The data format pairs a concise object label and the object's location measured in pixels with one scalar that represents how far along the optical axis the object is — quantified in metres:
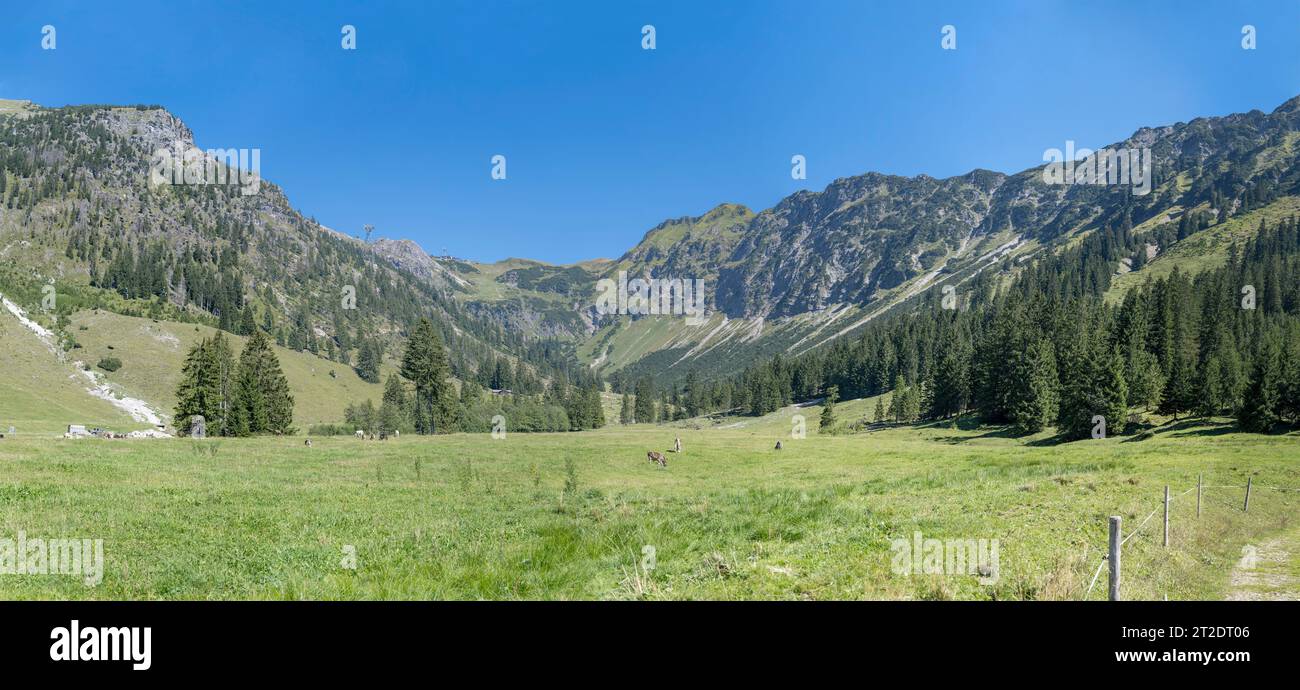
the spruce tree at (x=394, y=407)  112.56
